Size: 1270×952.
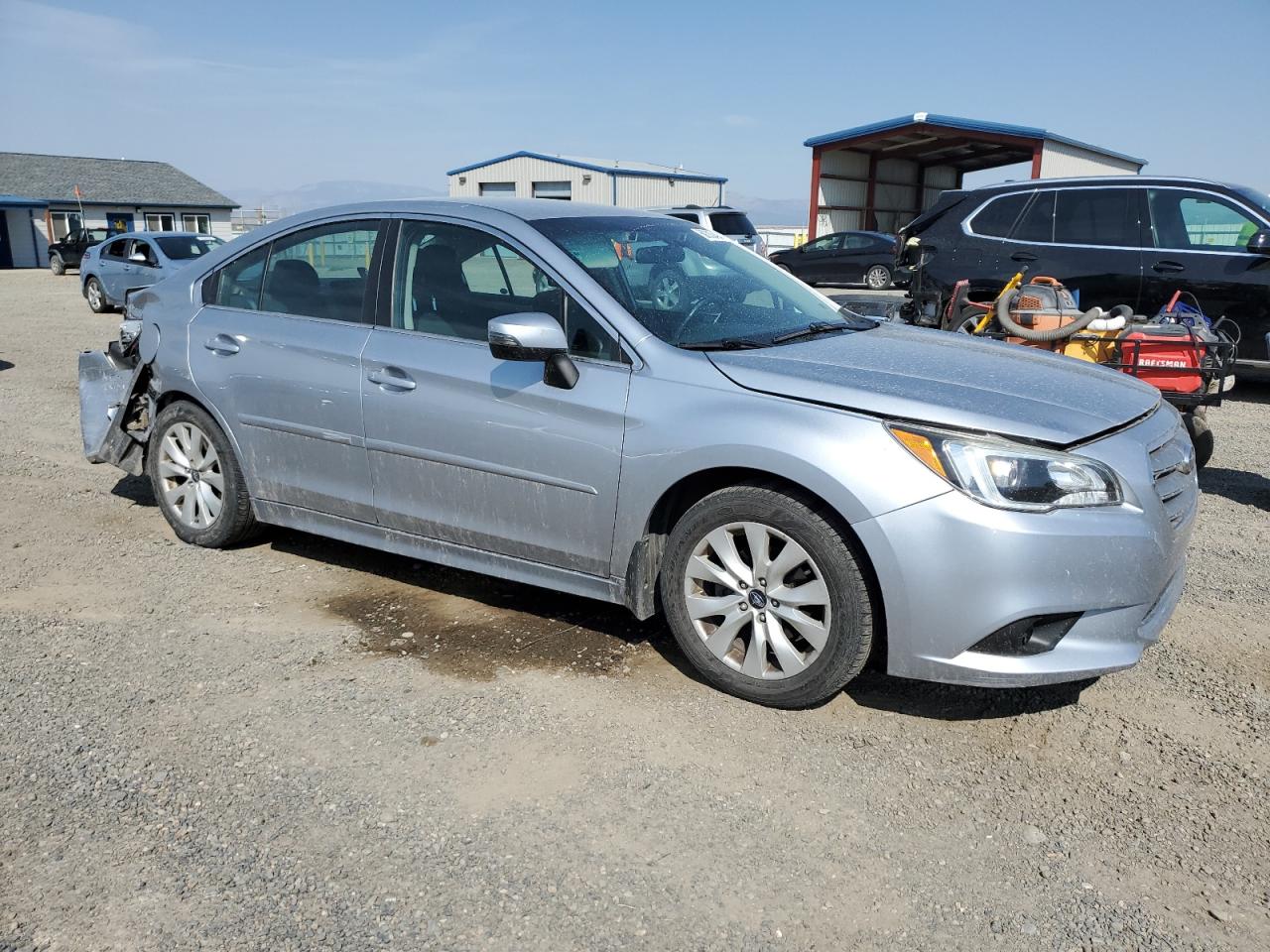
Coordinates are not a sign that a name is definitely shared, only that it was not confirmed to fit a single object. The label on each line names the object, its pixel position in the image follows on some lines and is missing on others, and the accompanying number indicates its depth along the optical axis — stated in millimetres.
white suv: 21320
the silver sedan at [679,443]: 3248
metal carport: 27922
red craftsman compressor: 6672
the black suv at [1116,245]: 9117
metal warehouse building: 45250
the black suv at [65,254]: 38719
